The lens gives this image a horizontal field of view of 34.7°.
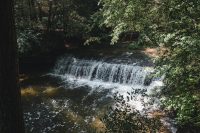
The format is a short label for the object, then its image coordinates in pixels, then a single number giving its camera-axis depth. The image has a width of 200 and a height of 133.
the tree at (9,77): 3.12
